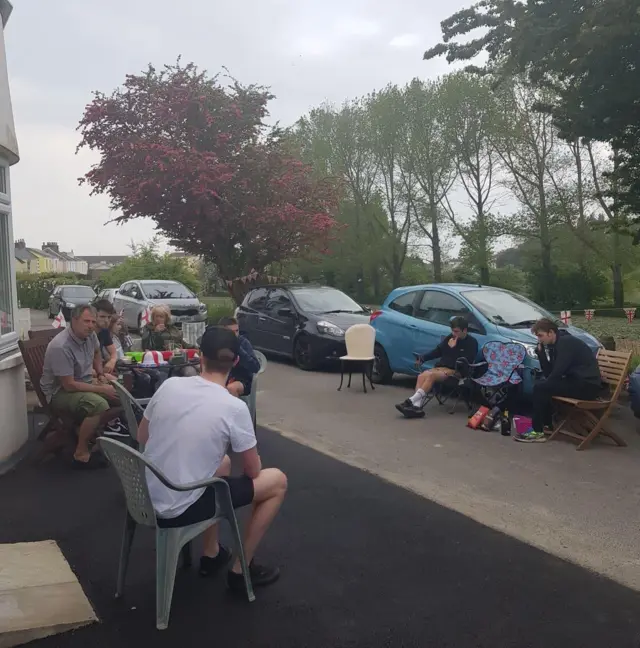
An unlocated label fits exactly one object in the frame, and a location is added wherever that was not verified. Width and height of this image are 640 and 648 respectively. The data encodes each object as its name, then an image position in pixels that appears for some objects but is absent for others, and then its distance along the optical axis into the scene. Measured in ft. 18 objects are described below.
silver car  65.16
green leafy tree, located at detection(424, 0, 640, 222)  24.91
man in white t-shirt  11.55
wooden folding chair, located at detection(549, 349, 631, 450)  23.79
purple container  25.68
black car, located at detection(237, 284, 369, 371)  42.73
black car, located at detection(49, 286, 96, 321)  88.58
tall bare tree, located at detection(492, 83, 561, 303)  104.73
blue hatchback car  31.01
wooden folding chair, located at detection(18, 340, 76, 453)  21.21
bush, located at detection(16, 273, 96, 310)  128.88
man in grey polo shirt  20.75
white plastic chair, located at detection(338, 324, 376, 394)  36.04
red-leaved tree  61.00
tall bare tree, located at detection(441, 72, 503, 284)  109.70
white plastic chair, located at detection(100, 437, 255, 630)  11.23
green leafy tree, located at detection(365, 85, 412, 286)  118.11
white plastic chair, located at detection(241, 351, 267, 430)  23.09
